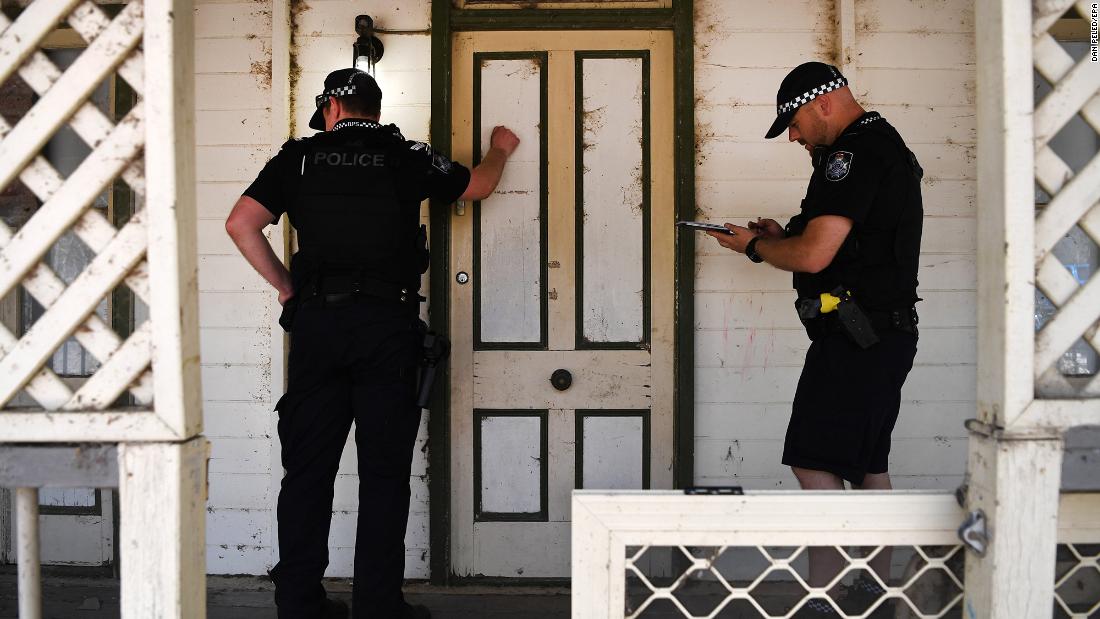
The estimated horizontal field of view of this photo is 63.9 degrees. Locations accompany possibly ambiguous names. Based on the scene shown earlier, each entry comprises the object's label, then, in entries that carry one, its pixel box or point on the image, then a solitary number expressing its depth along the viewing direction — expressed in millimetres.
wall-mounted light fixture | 3531
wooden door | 3680
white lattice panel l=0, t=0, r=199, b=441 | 1858
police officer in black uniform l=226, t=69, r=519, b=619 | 2971
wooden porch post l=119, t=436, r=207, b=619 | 1889
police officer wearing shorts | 2684
